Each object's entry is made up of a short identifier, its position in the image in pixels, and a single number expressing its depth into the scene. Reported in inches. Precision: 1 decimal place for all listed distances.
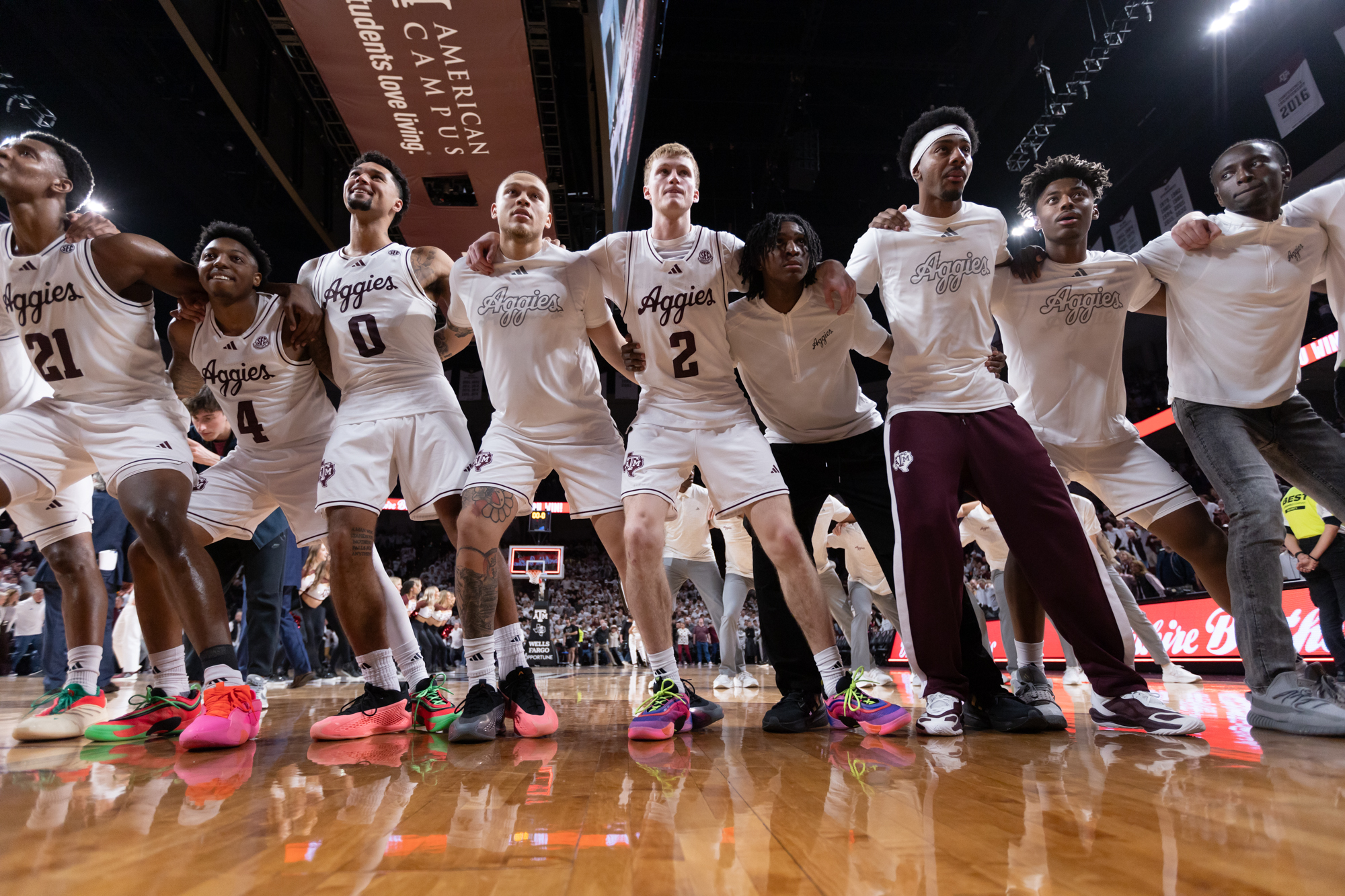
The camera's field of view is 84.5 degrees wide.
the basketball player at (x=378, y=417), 111.1
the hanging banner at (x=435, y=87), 205.3
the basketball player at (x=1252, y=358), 99.0
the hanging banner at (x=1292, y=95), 395.2
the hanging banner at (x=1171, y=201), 451.8
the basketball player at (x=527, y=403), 111.4
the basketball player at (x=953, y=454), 98.8
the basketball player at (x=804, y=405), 110.3
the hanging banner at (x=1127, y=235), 514.0
